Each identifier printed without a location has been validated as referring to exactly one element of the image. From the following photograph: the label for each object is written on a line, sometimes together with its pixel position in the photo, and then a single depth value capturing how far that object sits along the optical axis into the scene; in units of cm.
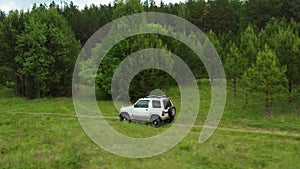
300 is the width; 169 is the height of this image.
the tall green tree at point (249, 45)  3570
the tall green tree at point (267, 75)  2592
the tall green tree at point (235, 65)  3525
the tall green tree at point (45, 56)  4353
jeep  2280
